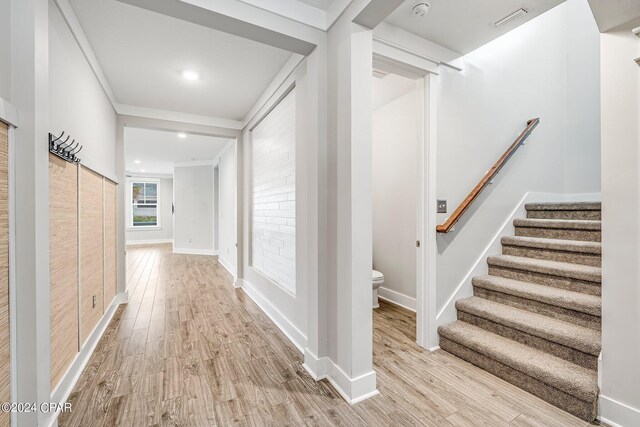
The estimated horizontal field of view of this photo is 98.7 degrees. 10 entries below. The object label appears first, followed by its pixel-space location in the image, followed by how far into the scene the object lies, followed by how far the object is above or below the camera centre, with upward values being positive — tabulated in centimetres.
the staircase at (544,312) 165 -77
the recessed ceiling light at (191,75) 269 +138
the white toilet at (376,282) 303 -76
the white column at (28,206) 121 +3
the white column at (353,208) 165 +3
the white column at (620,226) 138 -7
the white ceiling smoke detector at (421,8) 179 +136
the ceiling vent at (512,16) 190 +139
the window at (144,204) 960 +34
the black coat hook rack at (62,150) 156 +39
